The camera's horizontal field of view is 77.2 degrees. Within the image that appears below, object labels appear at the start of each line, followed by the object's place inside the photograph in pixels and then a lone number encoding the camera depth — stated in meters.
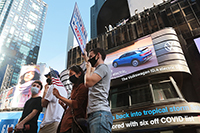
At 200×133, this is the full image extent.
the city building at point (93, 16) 53.76
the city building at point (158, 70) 8.23
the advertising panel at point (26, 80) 31.28
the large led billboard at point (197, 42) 10.20
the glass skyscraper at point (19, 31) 80.62
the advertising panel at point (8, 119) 13.56
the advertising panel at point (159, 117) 7.54
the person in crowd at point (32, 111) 3.54
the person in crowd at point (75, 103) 2.27
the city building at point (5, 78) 42.00
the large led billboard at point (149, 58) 10.39
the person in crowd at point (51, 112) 3.10
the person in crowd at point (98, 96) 1.81
